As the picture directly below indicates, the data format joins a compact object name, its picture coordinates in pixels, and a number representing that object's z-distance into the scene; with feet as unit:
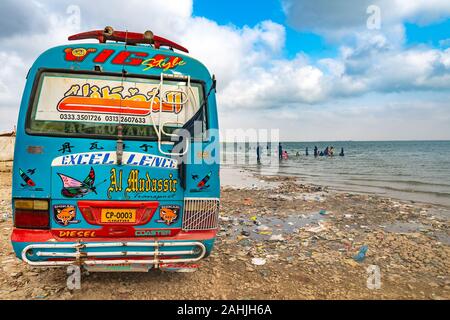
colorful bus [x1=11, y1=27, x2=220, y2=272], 10.70
